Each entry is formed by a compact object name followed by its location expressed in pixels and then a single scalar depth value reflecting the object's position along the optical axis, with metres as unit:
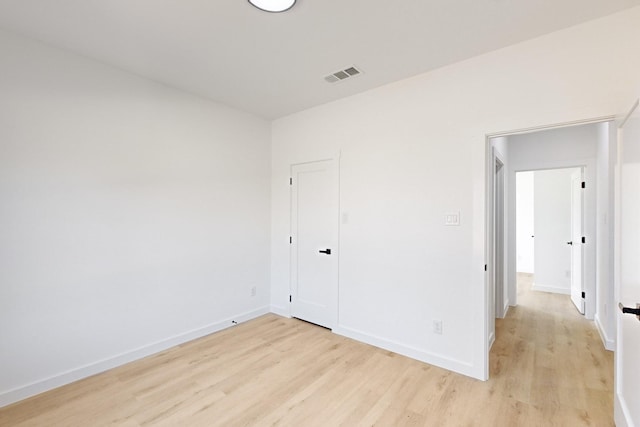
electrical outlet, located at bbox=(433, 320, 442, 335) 2.73
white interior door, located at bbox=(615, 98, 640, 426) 1.50
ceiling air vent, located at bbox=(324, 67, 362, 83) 2.78
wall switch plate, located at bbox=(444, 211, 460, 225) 2.63
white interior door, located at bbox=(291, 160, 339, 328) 3.58
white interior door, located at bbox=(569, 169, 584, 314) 4.32
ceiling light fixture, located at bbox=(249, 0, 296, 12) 1.85
